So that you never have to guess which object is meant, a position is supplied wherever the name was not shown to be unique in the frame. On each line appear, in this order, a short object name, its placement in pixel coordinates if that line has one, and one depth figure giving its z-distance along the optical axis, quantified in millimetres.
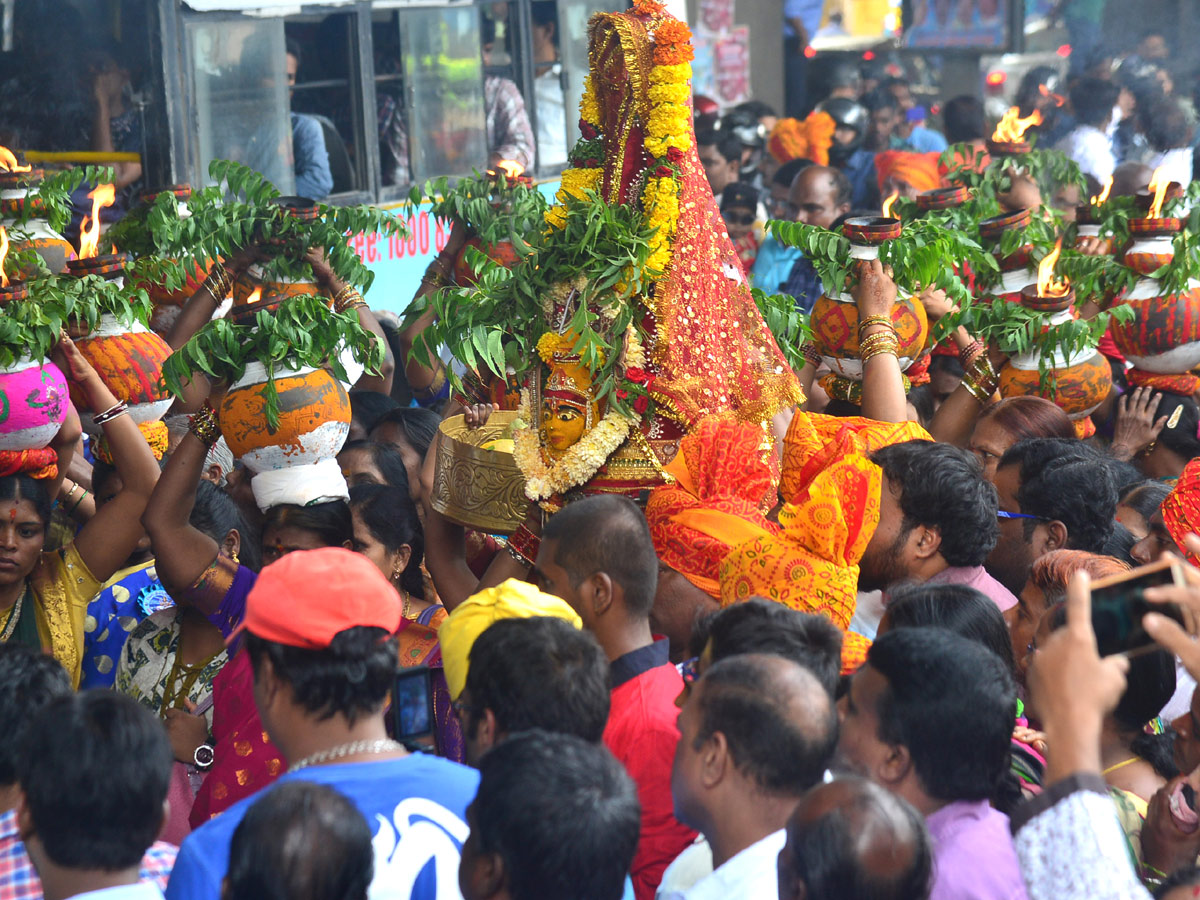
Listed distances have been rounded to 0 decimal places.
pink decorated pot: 7102
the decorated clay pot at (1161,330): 10539
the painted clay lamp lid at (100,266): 8219
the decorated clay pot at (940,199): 11562
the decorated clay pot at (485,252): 11648
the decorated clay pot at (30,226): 9805
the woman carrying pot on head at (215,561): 6152
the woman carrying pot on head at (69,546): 7348
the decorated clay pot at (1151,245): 10883
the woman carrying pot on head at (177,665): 7391
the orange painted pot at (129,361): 8070
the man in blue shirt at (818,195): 16922
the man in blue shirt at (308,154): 16469
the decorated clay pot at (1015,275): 10789
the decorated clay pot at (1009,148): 12984
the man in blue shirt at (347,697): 4391
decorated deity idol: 7324
